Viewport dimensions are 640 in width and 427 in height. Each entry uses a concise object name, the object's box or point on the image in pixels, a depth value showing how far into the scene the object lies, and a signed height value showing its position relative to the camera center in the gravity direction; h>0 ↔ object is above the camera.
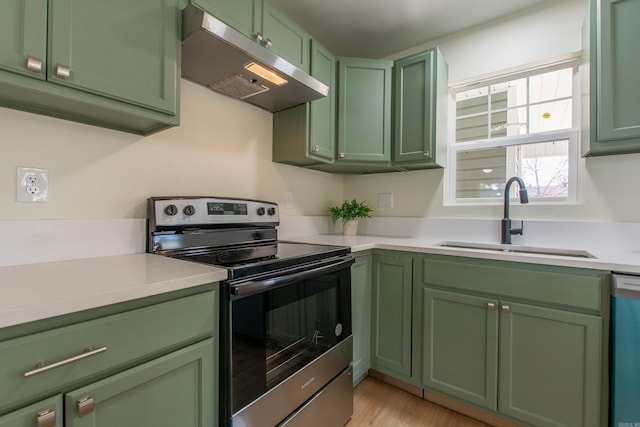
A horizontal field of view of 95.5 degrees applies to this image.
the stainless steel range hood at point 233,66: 1.15 +0.69
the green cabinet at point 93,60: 0.84 +0.49
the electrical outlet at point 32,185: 1.05 +0.09
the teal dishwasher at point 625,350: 1.13 -0.53
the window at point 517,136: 1.87 +0.54
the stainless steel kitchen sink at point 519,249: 1.64 -0.22
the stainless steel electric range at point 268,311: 0.98 -0.40
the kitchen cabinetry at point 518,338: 1.24 -0.60
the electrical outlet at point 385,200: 2.46 +0.11
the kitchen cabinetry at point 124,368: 0.60 -0.39
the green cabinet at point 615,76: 1.39 +0.69
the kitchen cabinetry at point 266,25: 1.31 +0.94
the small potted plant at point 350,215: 2.29 -0.02
